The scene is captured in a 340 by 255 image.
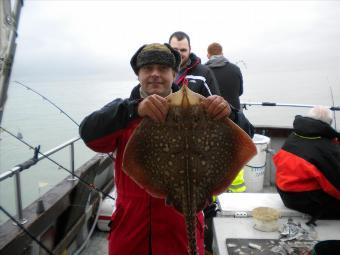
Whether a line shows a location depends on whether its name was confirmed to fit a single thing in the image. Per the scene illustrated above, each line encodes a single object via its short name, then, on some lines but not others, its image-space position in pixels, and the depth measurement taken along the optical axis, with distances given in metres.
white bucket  5.72
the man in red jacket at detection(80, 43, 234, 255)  2.03
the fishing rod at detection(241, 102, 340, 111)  6.96
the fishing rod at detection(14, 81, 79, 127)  4.25
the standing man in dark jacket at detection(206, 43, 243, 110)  4.90
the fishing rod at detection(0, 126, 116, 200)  3.15
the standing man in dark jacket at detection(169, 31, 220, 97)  3.52
